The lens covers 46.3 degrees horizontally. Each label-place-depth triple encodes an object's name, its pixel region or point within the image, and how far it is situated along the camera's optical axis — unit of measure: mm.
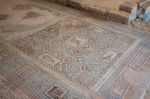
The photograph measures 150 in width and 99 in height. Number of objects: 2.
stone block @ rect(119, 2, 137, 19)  2663
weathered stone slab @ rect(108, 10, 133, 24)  2658
